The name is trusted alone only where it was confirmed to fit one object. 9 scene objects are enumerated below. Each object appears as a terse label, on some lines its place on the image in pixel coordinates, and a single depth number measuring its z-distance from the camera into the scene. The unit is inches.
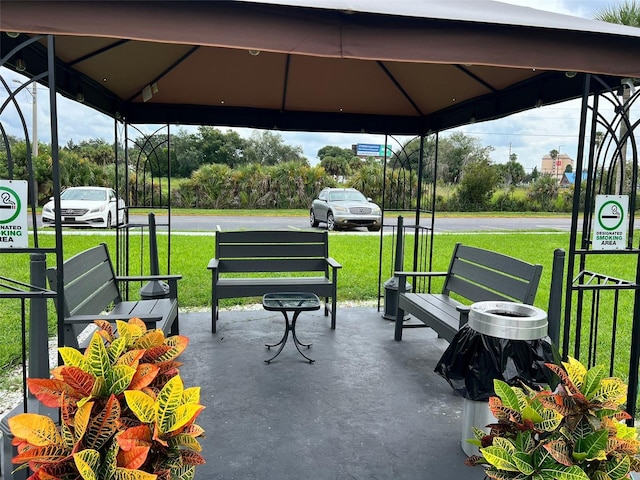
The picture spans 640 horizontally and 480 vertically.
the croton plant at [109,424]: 58.7
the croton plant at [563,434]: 63.4
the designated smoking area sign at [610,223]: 101.9
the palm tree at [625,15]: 522.0
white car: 521.7
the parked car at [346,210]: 599.8
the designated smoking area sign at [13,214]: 81.0
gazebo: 69.6
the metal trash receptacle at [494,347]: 96.4
